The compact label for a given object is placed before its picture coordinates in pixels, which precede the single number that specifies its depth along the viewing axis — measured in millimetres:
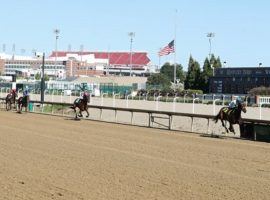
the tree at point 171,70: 165500
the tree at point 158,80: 129375
